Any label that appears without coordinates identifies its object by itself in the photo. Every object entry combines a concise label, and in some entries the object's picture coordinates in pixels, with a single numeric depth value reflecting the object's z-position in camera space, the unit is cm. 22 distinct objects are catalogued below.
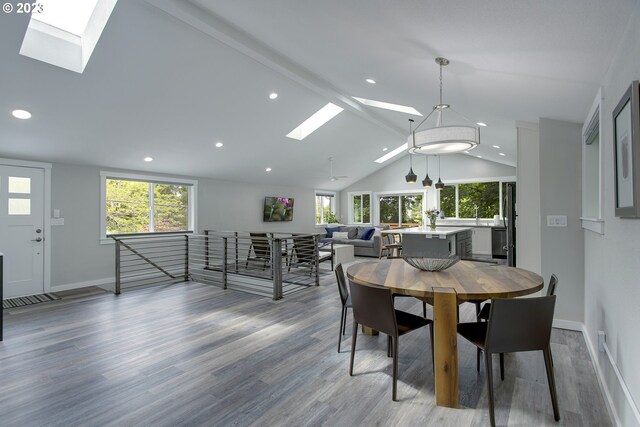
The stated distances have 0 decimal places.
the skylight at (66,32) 310
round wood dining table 201
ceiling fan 832
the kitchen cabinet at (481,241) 849
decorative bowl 253
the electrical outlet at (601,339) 217
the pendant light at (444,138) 252
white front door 460
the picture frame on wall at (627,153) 136
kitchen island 593
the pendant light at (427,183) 688
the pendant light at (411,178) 632
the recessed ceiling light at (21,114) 381
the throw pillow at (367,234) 930
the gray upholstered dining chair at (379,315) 208
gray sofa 878
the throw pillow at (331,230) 1025
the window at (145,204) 584
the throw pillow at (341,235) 979
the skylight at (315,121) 631
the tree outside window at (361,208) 1107
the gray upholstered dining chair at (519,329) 182
